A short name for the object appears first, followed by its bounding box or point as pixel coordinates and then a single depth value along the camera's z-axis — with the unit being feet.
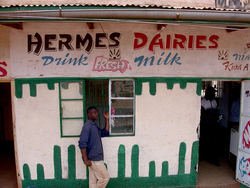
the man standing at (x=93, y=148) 10.60
